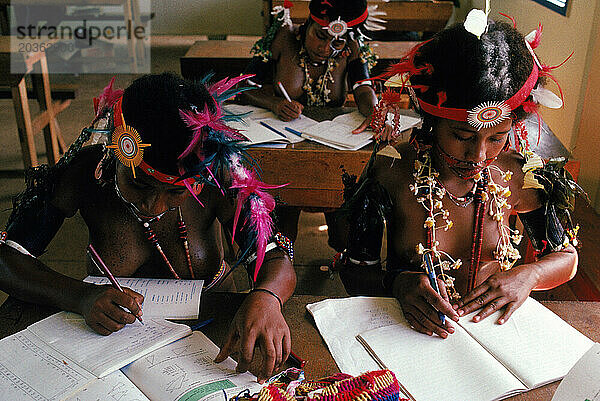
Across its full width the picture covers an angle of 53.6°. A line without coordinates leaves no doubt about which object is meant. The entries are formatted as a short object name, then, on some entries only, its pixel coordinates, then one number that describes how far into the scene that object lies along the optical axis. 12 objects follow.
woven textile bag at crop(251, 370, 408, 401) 0.90
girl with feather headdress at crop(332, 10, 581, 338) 1.25
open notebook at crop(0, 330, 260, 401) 1.01
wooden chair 3.44
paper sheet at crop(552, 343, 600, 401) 0.93
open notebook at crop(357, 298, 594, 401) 1.07
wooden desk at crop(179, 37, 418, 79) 3.69
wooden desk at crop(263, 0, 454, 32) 5.50
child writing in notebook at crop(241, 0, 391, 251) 2.63
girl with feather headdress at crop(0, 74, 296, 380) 1.14
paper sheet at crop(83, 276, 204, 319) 1.26
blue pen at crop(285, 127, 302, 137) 2.45
